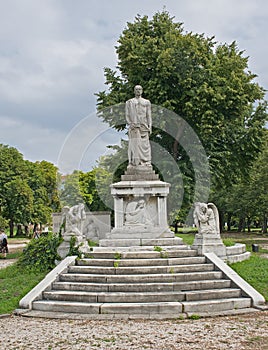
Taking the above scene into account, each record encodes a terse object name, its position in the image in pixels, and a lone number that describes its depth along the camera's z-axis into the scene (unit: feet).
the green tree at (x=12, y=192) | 142.61
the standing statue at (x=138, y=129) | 47.39
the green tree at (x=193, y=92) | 73.41
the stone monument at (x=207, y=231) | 37.01
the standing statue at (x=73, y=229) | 37.50
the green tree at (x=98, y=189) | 82.14
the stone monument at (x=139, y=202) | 43.65
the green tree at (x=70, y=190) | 106.52
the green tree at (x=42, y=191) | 155.22
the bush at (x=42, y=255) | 38.01
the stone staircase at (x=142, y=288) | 26.73
